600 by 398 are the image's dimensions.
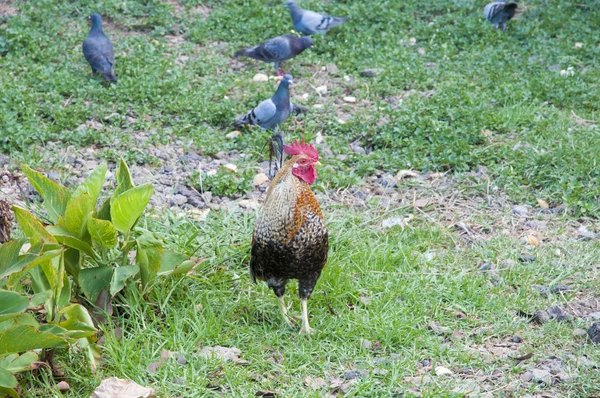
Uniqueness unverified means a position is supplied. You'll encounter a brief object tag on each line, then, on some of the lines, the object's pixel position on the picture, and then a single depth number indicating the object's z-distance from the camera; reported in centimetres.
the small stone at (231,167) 1230
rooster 801
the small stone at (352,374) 772
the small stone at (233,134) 1358
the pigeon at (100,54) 1492
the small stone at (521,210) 1148
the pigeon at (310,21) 1766
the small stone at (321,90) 1565
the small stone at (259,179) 1199
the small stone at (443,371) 780
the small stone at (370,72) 1625
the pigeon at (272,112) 1352
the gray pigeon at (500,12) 1842
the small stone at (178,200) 1130
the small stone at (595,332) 834
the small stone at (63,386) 724
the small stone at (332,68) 1652
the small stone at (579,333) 851
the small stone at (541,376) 760
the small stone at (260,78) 1620
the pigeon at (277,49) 1608
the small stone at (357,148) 1328
